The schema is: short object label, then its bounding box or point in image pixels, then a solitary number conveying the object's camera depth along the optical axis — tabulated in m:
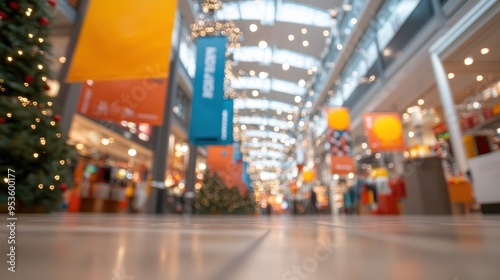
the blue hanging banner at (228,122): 8.69
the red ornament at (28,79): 3.16
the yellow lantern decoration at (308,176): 15.33
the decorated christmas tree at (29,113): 2.94
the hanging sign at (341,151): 11.05
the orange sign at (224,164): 11.03
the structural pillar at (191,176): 13.84
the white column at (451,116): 6.61
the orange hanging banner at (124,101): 5.73
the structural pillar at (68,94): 5.95
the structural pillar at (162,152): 9.71
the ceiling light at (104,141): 9.16
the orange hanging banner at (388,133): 7.25
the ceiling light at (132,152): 10.56
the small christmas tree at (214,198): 10.56
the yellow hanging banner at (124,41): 3.65
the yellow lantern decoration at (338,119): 8.38
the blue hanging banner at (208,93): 5.97
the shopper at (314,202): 14.02
